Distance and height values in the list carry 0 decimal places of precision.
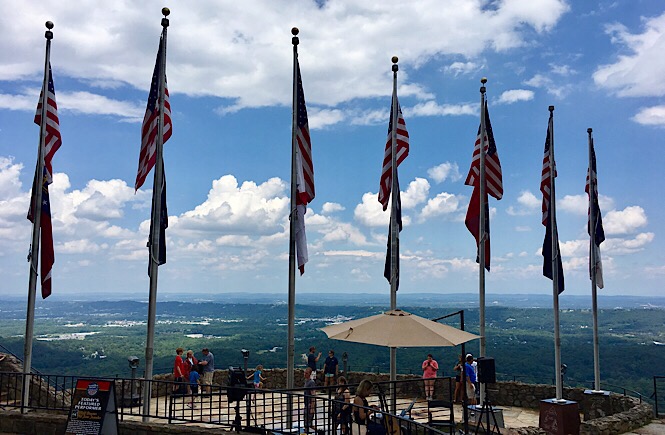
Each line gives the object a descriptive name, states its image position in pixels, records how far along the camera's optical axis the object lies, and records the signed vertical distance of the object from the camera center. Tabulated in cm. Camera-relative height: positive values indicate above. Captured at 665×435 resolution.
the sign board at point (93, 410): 976 -226
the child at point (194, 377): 1627 -275
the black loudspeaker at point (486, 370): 1025 -154
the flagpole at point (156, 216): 1172 +131
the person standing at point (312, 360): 1717 -235
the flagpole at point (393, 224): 1427 +146
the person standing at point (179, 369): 1623 -253
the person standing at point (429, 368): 1650 -241
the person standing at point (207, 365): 1716 -255
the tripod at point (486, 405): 1011 -247
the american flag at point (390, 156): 1455 +322
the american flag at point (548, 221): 1563 +175
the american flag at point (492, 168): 1516 +304
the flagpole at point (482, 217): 1485 +174
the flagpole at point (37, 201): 1302 +171
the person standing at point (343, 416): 938 -226
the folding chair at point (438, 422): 1109 -259
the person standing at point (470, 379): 1623 -266
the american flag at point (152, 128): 1232 +324
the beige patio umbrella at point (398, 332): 983 -88
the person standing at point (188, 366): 1653 -249
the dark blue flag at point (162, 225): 1224 +115
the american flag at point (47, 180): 1327 +221
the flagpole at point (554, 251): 1536 +92
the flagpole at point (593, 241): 1720 +135
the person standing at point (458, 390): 1573 -300
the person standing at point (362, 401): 916 -190
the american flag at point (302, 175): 1283 +236
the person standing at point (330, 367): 1705 -251
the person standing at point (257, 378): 1602 -271
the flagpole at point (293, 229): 1202 +114
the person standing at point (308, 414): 1023 -242
